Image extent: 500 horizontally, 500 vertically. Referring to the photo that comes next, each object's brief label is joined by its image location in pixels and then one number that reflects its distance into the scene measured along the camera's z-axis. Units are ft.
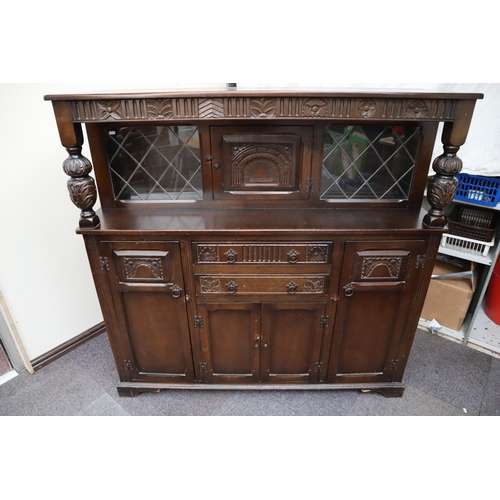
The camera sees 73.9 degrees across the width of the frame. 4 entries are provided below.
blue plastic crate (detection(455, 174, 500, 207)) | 6.04
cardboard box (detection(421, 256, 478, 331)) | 7.01
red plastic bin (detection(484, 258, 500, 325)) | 7.19
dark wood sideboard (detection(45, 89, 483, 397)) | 4.36
